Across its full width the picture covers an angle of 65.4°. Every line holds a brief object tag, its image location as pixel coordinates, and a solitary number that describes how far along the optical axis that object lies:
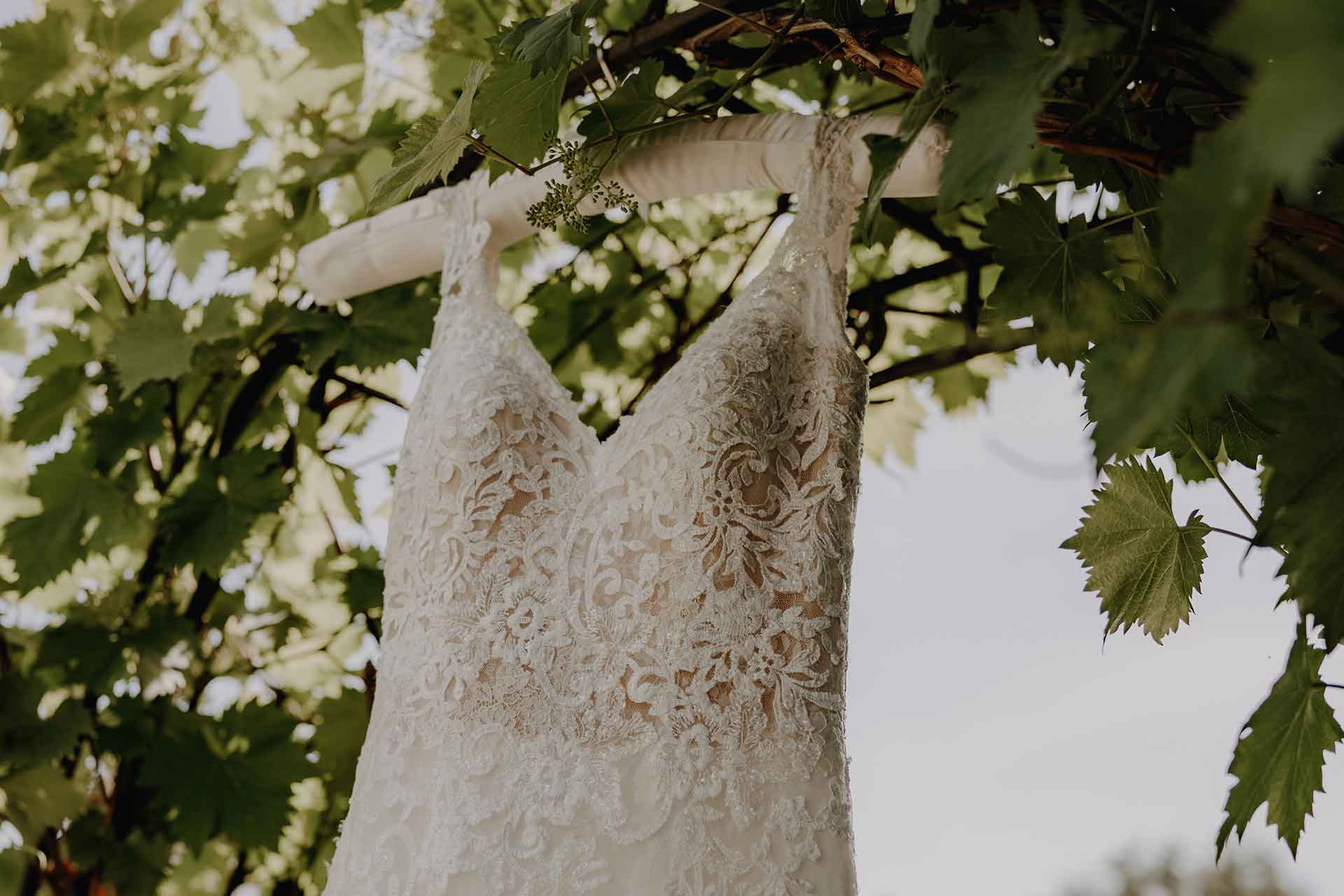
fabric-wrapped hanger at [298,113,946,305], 0.83
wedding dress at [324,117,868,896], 0.77
